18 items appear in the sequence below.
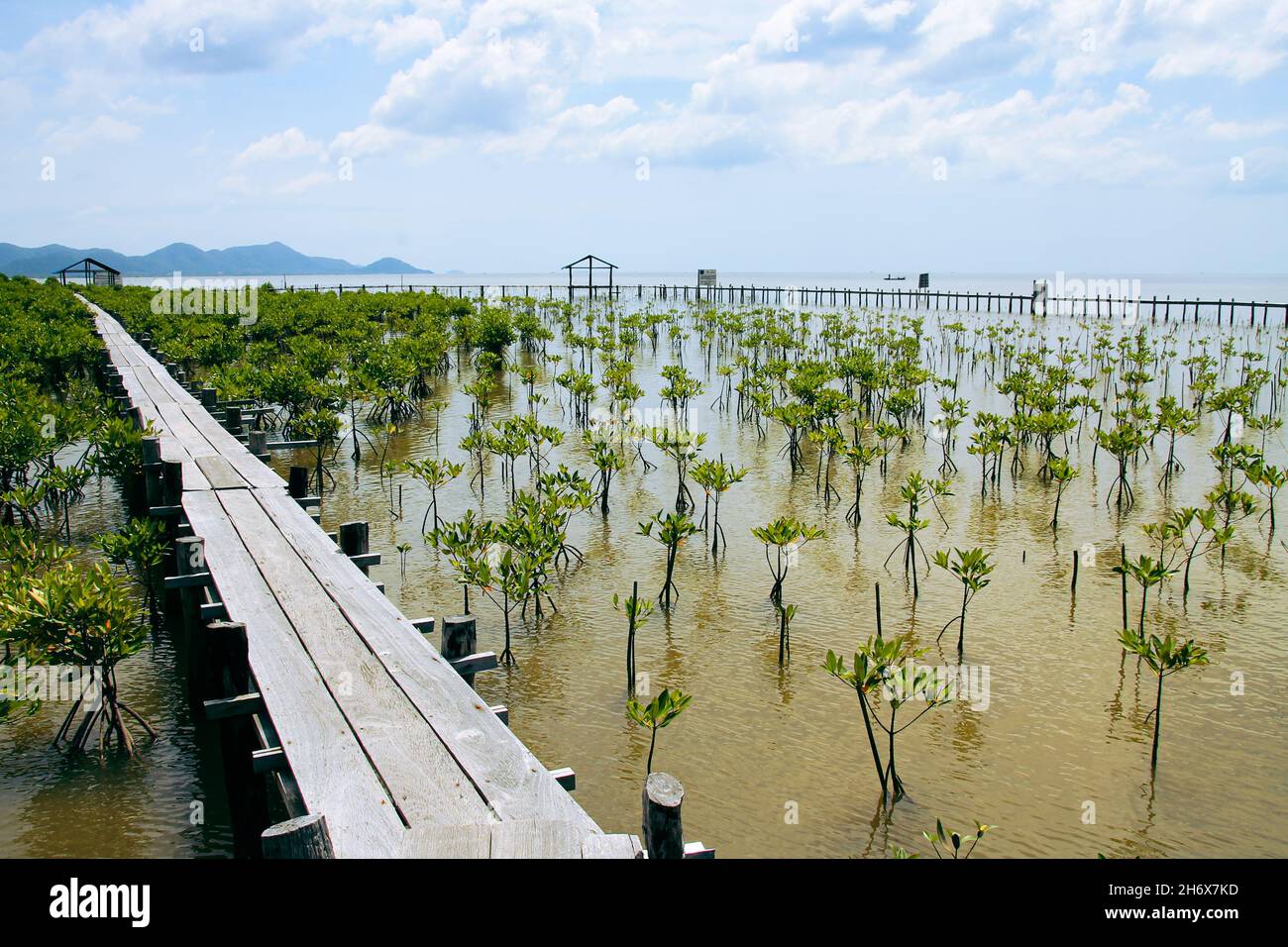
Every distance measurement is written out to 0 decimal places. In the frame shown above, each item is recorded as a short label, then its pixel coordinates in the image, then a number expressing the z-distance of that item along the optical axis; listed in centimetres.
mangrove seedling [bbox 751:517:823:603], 879
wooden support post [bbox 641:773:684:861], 326
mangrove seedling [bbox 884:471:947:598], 968
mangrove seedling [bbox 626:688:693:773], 517
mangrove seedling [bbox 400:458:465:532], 1137
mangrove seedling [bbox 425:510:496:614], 848
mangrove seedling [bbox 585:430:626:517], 1226
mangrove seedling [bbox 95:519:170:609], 808
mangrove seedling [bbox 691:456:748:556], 1088
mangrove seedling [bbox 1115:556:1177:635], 764
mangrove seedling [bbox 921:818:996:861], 553
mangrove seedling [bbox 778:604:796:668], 797
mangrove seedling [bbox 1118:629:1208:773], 621
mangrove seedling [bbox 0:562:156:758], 597
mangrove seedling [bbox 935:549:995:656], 789
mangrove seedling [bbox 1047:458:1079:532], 1156
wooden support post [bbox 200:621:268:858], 495
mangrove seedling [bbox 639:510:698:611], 927
